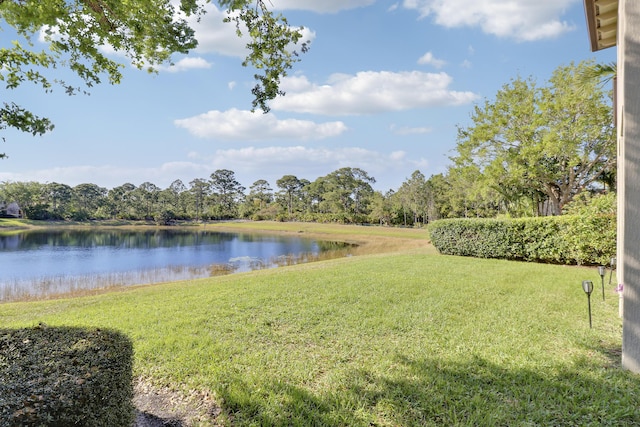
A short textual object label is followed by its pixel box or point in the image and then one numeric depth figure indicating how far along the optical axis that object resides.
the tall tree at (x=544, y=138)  14.12
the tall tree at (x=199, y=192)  71.19
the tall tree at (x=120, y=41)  3.41
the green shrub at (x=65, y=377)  1.57
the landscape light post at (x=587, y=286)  4.52
